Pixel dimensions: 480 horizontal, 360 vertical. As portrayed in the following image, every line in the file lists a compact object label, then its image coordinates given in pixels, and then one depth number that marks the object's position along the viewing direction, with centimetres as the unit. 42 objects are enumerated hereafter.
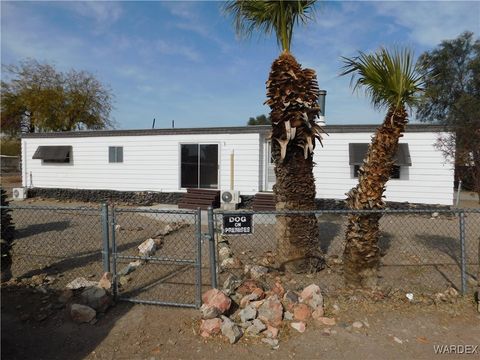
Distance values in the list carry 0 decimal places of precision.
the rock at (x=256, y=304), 382
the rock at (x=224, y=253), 592
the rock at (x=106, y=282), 422
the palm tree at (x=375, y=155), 433
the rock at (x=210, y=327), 346
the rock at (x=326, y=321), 369
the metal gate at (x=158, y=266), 422
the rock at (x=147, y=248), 619
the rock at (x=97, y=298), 396
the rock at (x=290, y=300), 393
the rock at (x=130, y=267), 509
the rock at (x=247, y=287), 420
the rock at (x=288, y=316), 373
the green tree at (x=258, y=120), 5806
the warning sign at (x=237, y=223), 423
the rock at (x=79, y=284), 441
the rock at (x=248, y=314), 362
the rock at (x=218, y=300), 374
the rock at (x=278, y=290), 417
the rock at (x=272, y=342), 330
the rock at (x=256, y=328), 348
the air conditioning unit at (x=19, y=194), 1469
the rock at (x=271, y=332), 344
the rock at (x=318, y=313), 378
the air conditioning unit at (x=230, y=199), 1161
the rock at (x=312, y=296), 390
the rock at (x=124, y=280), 476
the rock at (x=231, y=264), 548
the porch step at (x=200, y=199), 1192
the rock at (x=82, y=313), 377
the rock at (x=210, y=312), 361
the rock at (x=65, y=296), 416
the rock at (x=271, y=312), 362
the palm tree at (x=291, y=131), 490
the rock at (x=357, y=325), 363
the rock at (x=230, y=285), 419
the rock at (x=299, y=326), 355
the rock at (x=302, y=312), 374
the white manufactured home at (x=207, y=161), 1059
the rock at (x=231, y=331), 336
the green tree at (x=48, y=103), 2472
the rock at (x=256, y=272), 491
